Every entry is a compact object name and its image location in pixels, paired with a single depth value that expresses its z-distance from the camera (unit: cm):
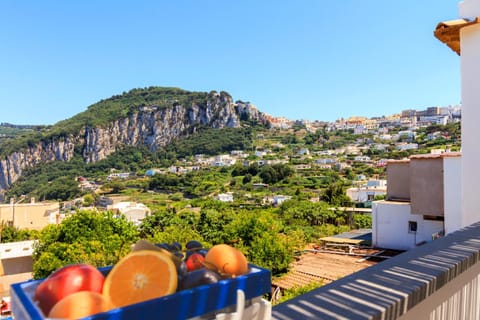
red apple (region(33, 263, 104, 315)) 43
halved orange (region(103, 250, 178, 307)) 46
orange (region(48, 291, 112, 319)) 41
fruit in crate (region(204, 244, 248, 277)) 56
